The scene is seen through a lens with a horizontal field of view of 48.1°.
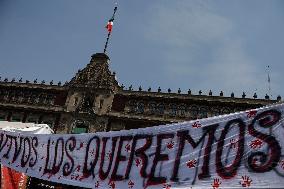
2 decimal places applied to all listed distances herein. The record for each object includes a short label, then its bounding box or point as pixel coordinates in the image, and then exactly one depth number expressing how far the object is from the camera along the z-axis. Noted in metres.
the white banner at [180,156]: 3.69
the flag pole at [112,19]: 39.40
